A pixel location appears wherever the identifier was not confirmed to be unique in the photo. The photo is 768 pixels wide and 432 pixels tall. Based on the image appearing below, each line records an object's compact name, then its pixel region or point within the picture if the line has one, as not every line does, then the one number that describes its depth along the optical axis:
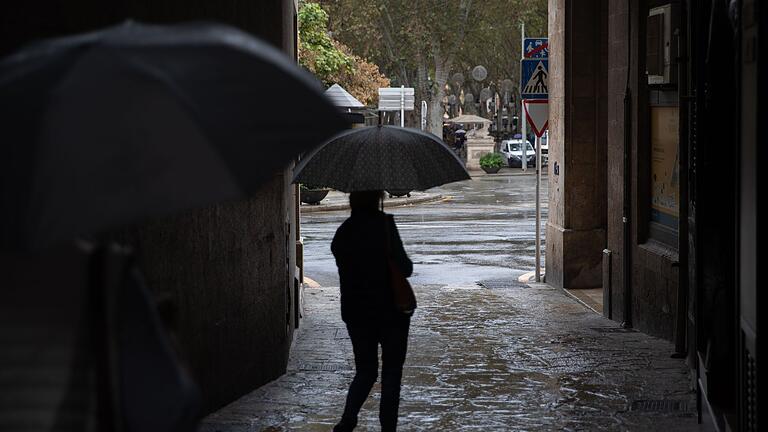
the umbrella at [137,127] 3.07
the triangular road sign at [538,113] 17.77
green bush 52.97
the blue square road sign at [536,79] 17.69
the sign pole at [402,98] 39.53
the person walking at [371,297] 6.87
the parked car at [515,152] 58.88
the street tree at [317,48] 36.69
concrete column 16.19
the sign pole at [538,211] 18.03
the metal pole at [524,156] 54.33
